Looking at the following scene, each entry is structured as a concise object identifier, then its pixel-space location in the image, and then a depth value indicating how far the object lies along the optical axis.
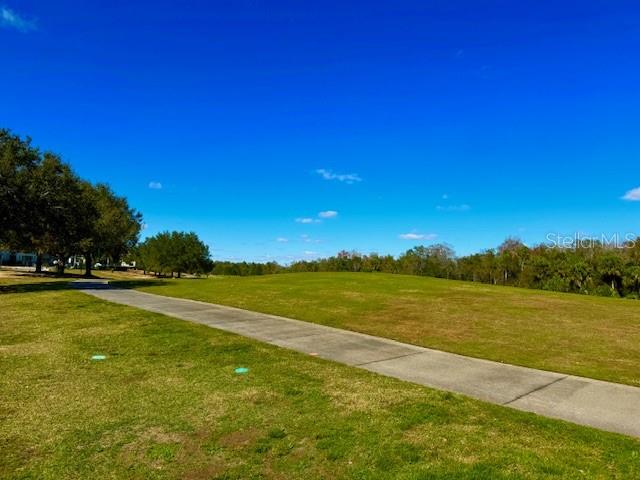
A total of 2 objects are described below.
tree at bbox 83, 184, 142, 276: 48.41
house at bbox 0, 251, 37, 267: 103.68
